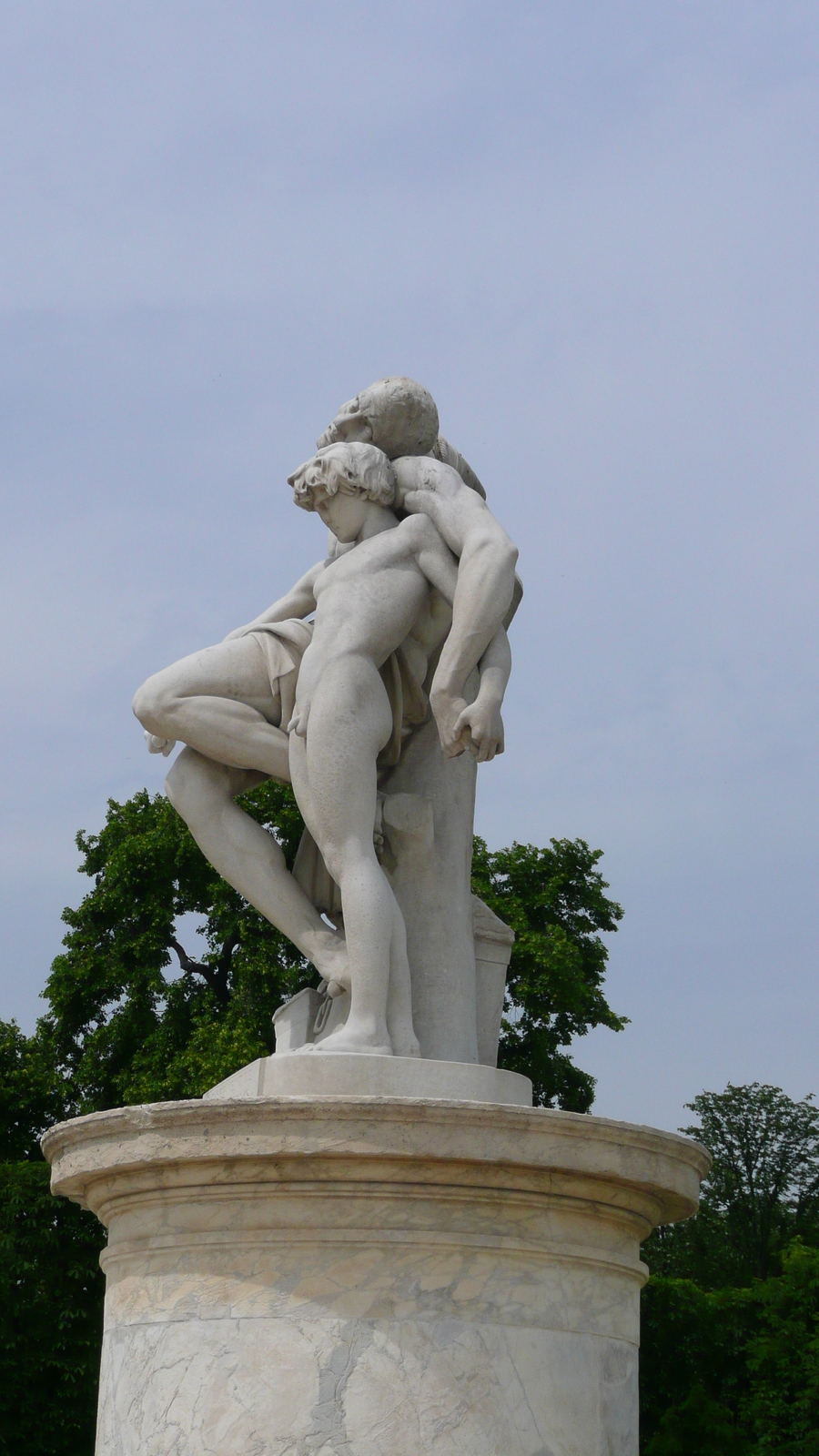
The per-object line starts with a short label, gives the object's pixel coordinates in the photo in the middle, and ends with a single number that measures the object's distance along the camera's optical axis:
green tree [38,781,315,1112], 21.33
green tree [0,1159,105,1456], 19.80
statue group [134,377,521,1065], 5.65
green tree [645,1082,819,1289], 33.38
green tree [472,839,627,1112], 21.73
